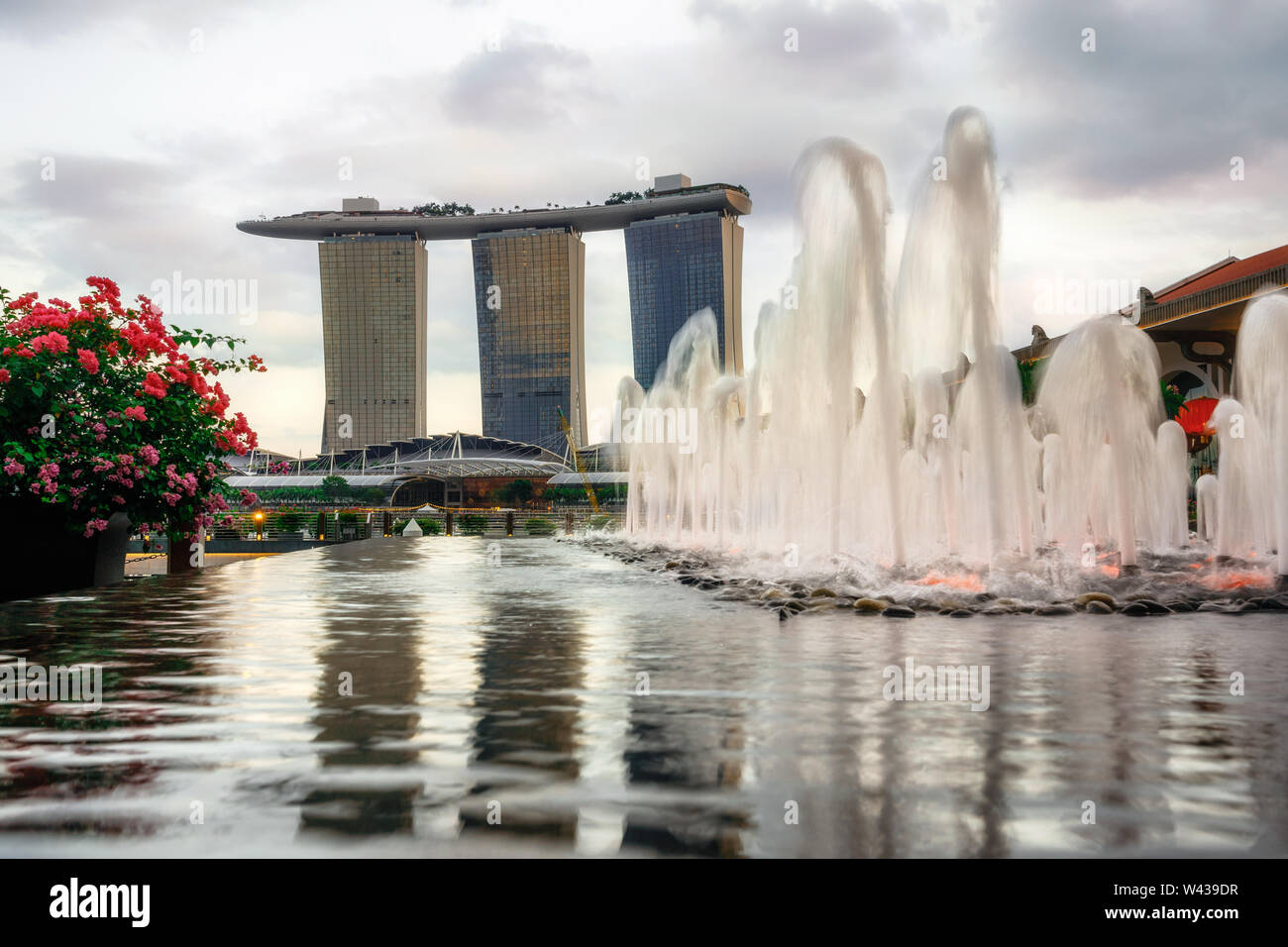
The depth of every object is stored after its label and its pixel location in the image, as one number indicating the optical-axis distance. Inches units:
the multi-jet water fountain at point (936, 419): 563.8
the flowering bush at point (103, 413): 401.7
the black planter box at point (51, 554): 424.8
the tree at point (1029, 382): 2097.7
